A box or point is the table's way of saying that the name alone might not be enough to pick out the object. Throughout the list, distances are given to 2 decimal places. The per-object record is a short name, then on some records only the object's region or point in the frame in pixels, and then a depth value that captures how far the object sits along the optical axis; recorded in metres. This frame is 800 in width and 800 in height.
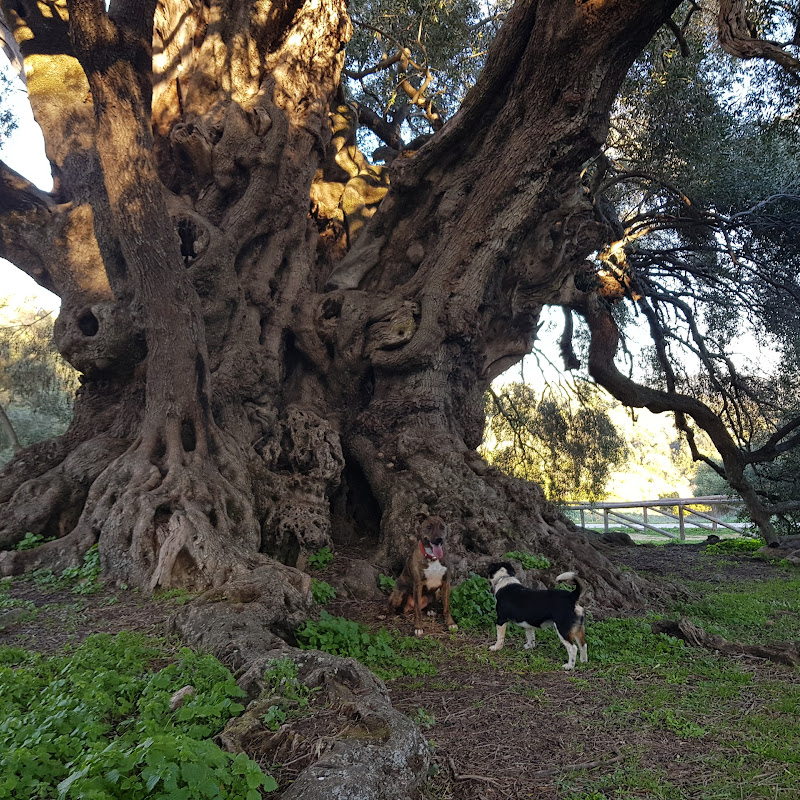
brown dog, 5.77
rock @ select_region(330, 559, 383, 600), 6.59
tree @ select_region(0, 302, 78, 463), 14.35
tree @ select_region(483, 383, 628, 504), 15.50
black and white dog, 4.84
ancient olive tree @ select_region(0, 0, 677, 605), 6.67
